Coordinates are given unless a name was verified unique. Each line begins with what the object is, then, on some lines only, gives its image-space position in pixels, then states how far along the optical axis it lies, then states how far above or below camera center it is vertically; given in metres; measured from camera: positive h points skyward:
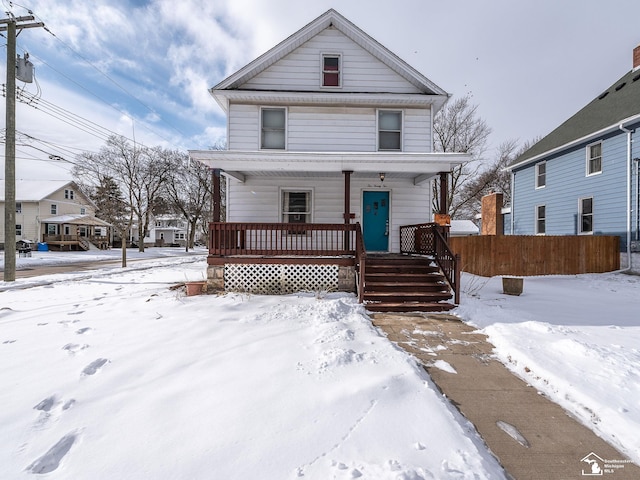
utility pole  9.68 +2.70
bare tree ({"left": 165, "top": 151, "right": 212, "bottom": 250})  34.06 +5.74
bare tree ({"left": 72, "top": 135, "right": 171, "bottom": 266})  30.31 +6.95
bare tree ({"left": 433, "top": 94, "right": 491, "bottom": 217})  22.59 +8.12
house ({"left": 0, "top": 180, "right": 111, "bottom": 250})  28.87 +1.63
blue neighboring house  10.88 +2.86
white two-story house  9.55 +3.71
